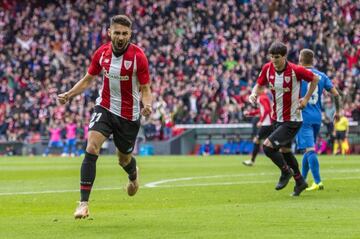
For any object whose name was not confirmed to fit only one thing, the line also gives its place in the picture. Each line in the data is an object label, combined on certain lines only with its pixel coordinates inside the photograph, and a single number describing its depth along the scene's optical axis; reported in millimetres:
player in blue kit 16453
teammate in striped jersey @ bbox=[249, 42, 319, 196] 15008
